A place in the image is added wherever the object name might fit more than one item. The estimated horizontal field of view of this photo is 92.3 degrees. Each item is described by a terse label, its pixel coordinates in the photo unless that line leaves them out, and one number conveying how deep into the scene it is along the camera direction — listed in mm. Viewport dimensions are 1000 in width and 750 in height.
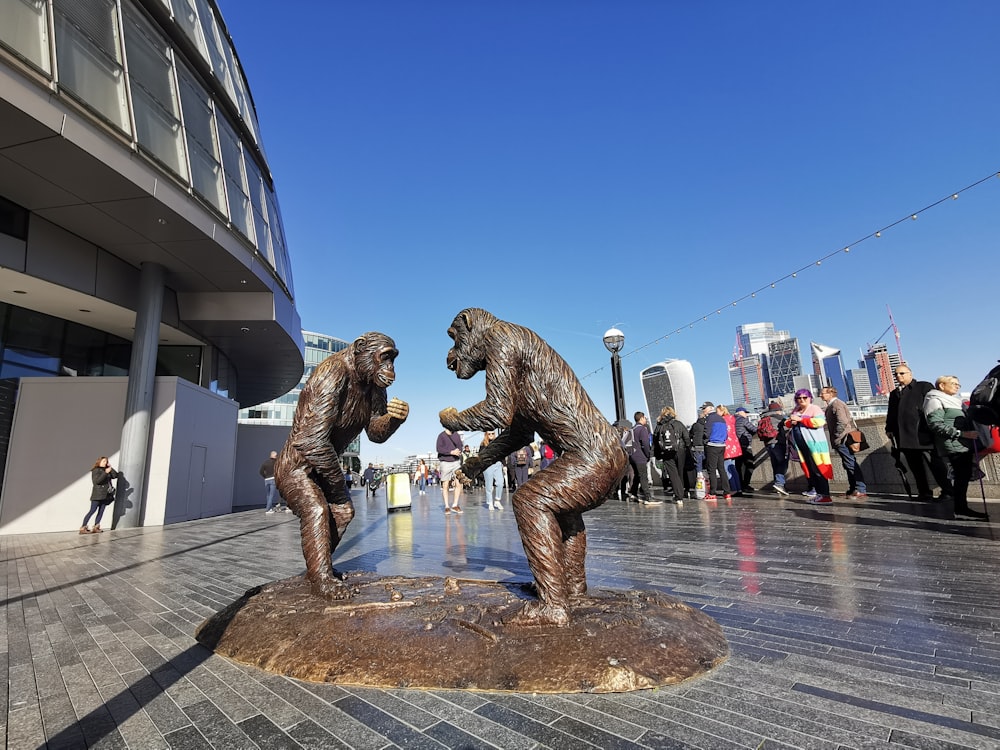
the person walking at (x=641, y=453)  10031
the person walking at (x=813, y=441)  8156
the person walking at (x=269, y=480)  13820
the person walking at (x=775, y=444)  10039
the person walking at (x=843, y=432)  8250
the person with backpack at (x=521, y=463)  12203
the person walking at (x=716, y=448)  9609
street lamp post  13336
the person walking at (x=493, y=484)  11164
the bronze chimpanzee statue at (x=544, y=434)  2525
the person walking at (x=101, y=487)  10031
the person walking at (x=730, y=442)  9844
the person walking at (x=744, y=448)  10453
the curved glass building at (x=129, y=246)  8039
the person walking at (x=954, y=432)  5562
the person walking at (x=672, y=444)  9734
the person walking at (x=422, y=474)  29586
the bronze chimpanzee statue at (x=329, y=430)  3357
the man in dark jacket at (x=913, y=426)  6812
